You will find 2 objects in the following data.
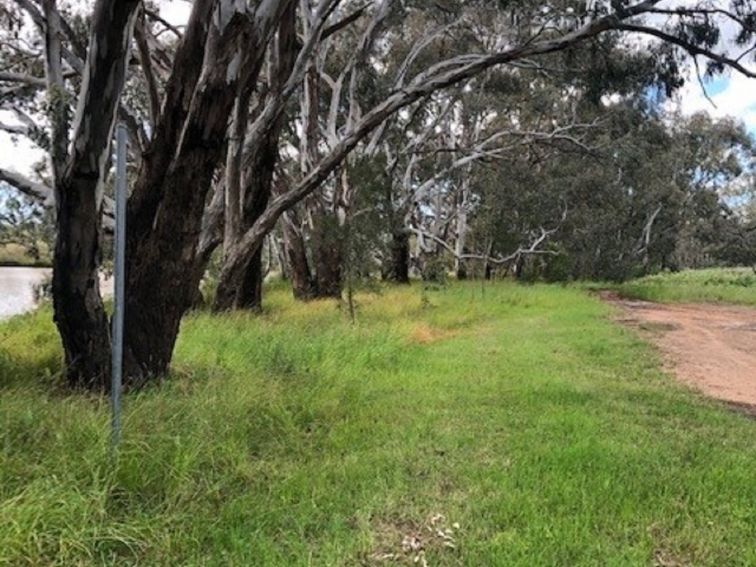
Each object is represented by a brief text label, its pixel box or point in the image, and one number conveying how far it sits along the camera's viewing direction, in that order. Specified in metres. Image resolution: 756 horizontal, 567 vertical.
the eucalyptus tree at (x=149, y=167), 5.55
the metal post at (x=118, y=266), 3.76
